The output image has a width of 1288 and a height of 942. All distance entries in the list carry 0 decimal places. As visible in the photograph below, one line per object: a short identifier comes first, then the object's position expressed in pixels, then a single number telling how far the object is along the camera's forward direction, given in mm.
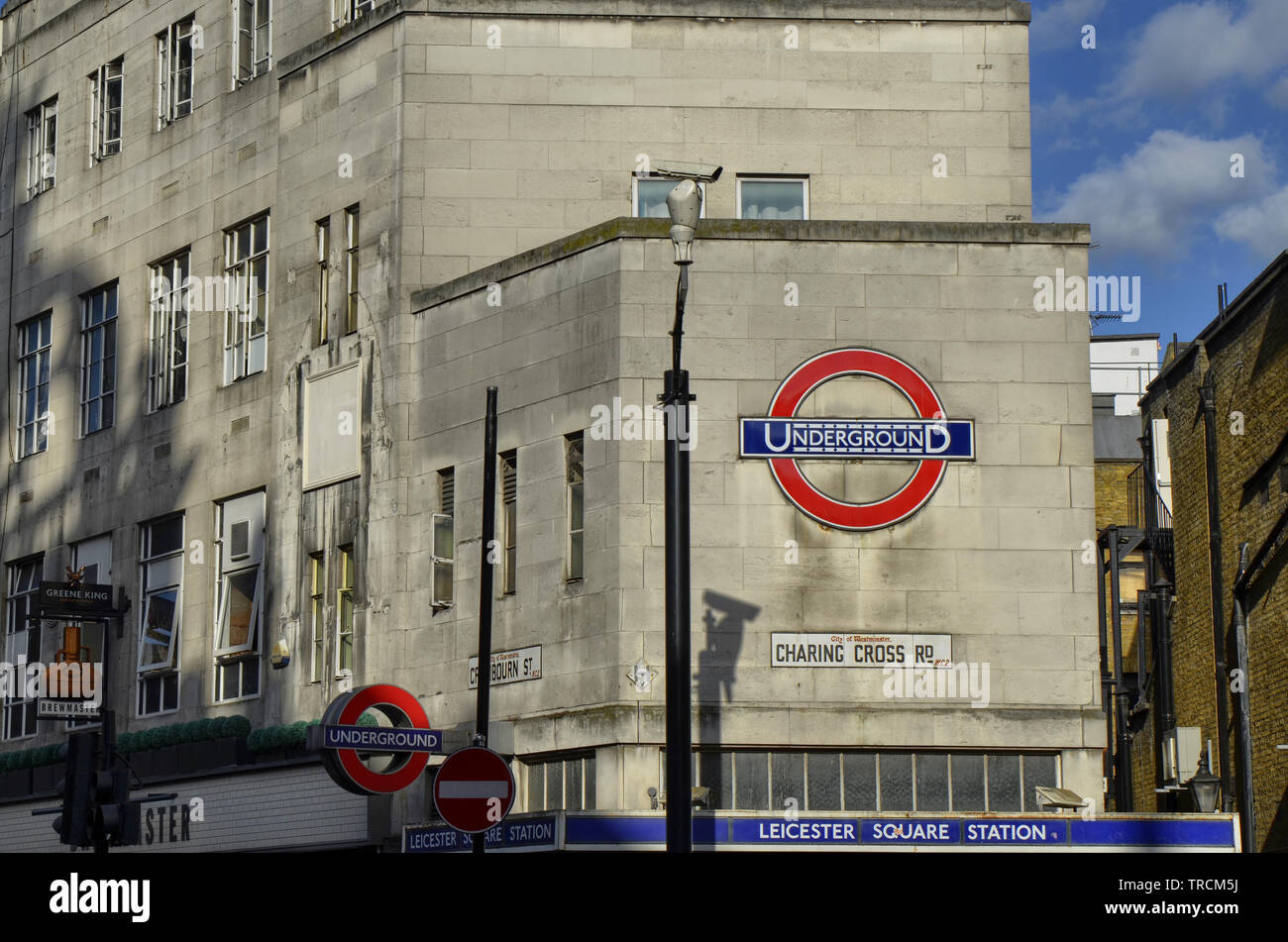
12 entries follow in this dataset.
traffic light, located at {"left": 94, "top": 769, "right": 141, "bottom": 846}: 20156
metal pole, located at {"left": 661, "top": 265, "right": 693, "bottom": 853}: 17656
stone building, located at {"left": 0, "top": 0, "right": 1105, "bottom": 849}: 24766
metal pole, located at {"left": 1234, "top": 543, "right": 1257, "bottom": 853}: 33094
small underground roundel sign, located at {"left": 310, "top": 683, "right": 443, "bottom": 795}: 19703
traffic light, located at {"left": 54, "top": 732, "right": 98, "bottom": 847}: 20266
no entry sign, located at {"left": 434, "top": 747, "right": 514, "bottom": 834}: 18281
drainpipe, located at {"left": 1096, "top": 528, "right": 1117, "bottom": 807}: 41403
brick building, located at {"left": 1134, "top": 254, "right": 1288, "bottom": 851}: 33938
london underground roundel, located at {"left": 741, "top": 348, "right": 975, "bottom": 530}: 24938
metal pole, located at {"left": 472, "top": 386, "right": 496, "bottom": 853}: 21016
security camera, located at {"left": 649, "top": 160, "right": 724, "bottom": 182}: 29227
